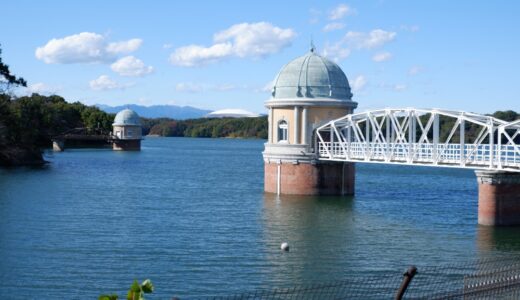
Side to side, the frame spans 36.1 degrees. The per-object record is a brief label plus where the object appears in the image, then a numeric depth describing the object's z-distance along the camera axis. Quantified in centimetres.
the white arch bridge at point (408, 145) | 3731
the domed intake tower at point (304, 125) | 5131
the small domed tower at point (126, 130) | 12988
